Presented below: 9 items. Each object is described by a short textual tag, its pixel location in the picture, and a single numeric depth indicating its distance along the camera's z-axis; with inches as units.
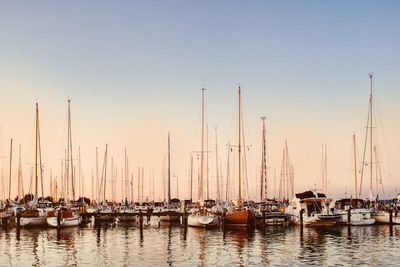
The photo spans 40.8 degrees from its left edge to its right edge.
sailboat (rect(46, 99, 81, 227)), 2517.2
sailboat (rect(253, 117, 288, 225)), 2593.5
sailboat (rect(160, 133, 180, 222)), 3159.5
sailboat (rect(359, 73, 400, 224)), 2635.3
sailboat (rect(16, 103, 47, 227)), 2571.4
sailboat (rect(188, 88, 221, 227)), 2492.6
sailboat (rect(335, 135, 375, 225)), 2551.7
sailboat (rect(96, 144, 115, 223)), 3053.6
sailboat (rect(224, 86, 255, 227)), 2324.1
